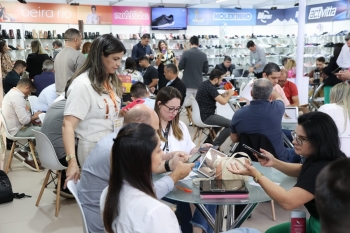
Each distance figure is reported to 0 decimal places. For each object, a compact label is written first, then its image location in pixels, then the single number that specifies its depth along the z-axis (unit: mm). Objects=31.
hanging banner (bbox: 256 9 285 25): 15555
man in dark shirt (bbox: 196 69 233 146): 6035
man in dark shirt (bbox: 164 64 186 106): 6910
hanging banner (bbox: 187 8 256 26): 14516
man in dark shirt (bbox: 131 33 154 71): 9443
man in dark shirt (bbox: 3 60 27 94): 7348
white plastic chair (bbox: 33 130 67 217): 3975
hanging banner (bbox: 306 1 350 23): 12570
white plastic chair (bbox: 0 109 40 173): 5391
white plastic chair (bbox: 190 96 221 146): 6316
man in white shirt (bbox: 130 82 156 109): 4848
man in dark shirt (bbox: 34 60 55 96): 7016
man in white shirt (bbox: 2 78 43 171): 5504
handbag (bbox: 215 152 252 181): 2568
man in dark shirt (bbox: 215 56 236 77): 11317
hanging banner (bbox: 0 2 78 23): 11521
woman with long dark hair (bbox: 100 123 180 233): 1683
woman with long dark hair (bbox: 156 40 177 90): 8461
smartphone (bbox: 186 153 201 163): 2852
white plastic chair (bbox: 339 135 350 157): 3737
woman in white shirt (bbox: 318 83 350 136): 3732
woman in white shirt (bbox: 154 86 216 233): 3261
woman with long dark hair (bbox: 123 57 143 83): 6946
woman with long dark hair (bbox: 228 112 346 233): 2145
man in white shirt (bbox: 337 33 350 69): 7676
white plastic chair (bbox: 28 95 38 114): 6310
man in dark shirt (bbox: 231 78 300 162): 3750
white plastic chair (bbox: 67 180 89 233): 2221
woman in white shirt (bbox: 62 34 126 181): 2850
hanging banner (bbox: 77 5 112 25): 12617
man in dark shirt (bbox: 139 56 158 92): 7930
